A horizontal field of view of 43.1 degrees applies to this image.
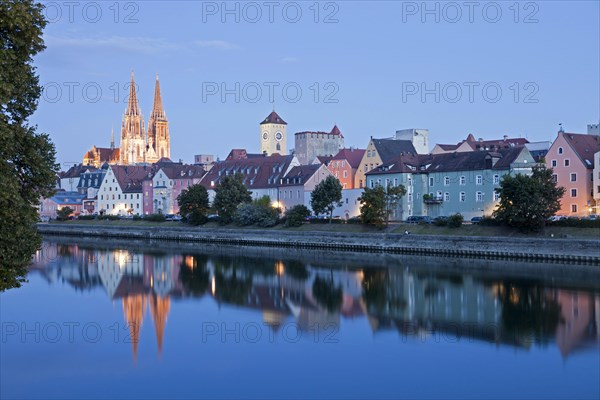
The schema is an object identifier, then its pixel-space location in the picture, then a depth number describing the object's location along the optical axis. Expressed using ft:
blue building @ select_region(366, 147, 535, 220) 209.77
